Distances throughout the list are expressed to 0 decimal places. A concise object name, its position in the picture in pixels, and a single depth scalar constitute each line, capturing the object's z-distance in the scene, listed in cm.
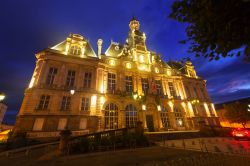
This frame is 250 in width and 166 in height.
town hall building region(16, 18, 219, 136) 1733
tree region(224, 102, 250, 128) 2900
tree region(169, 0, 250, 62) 427
